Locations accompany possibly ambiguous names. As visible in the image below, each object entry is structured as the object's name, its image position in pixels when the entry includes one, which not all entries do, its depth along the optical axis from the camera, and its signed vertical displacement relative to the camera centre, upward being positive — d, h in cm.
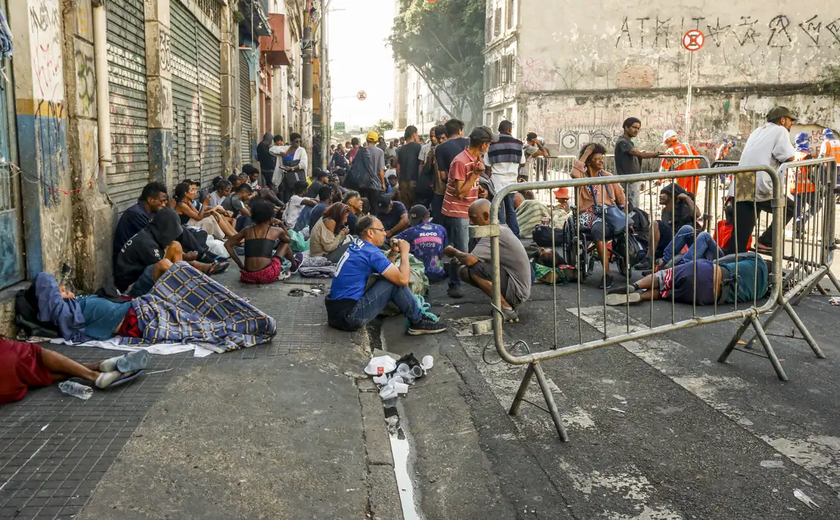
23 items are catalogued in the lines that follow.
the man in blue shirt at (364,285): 586 -90
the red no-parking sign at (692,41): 1866 +334
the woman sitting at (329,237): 881 -79
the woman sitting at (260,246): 776 -79
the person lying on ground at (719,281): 636 -92
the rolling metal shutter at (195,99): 1100 +118
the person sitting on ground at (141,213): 714 -41
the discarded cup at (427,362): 517 -131
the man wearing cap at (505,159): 947 +16
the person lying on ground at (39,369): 413 -116
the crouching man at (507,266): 615 -78
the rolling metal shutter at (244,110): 1758 +145
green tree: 4153 +737
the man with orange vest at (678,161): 1070 +17
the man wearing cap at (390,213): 951 -53
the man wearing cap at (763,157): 761 +17
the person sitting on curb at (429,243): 803 -77
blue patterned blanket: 540 -107
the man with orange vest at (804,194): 597 -17
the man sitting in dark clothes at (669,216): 816 -48
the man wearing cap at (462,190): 748 -19
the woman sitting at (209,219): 907 -62
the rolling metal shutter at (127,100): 795 +78
